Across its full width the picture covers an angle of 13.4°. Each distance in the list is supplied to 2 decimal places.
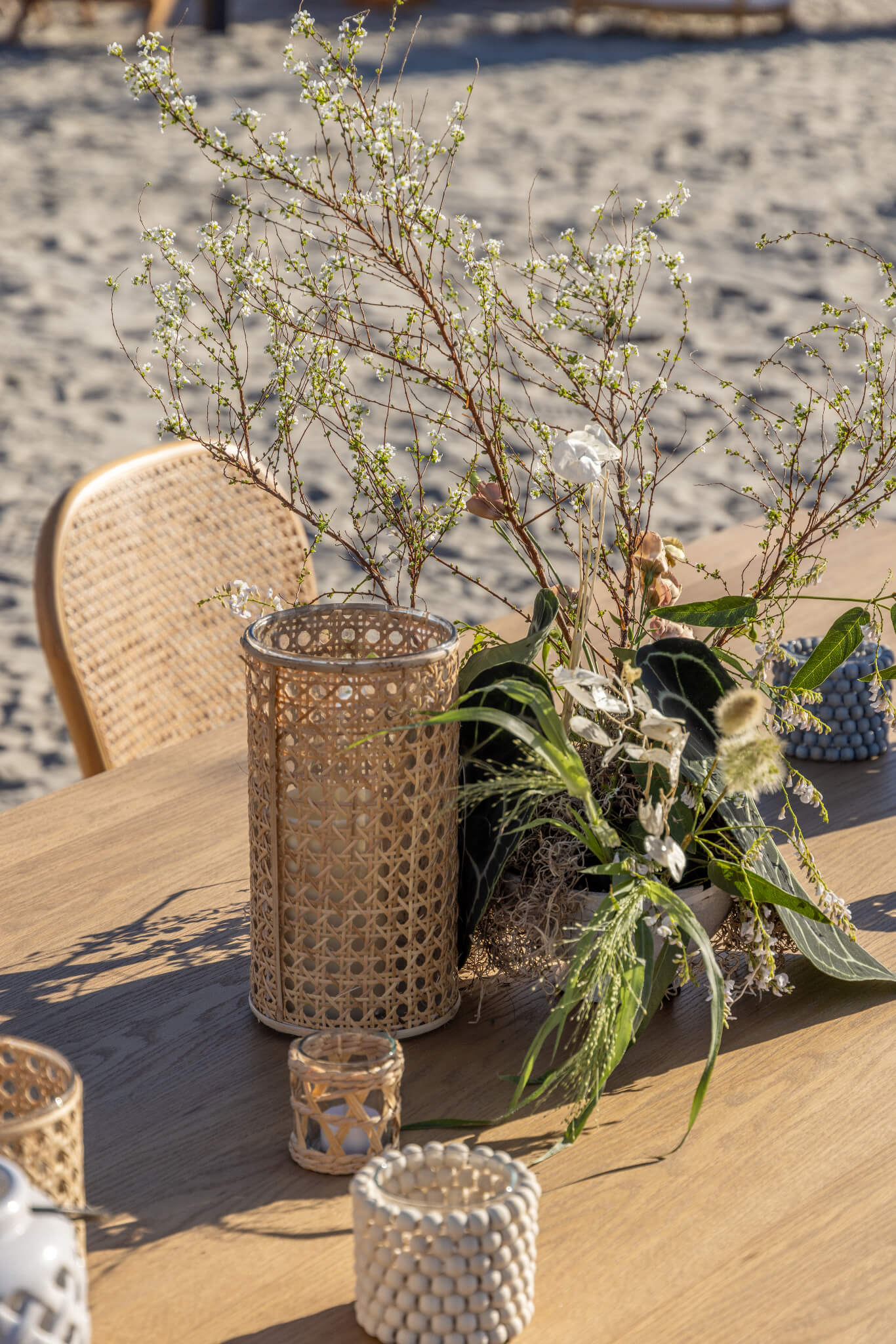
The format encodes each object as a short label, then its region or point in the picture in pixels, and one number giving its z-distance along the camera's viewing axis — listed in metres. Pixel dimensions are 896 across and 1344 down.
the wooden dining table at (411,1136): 2.54
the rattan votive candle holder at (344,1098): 2.62
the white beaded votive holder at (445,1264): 2.47
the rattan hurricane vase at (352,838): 2.74
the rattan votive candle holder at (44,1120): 2.41
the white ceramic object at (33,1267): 2.32
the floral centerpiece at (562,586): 2.75
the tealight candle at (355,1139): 2.66
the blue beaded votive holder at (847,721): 3.37
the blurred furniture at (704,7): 24.07
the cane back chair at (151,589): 3.61
